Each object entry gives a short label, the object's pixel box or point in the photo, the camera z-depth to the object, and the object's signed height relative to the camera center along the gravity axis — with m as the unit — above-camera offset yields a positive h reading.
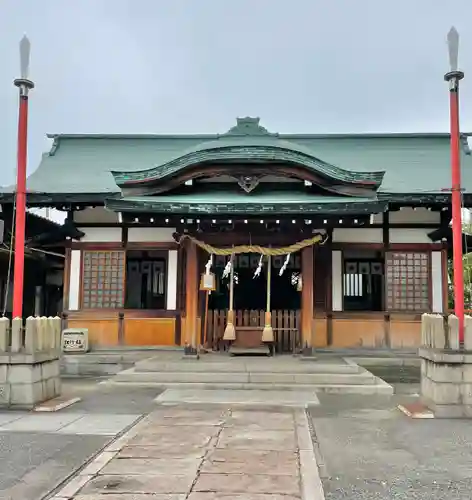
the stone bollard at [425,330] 8.38 -0.47
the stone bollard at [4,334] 8.34 -0.57
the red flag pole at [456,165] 8.39 +2.08
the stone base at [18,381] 8.26 -1.27
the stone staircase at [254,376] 10.41 -1.53
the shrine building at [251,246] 12.61 +1.29
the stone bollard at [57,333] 9.17 -0.61
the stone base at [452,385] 7.70 -1.20
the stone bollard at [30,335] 8.38 -0.59
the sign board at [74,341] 13.38 -1.07
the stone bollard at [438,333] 8.04 -0.49
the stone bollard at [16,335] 8.34 -0.59
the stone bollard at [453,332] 7.88 -0.47
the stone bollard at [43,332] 8.72 -0.56
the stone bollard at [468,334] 7.86 -0.49
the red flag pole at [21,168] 8.78 +2.12
